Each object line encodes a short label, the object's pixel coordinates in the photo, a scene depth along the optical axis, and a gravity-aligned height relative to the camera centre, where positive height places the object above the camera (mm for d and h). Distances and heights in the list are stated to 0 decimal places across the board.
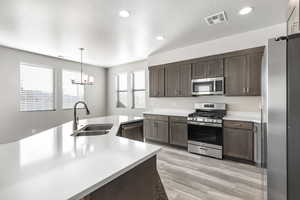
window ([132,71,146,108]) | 5723 +405
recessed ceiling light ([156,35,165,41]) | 3482 +1510
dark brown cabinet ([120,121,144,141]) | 2631 -605
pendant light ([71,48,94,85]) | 3637 +474
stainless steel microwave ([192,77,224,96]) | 3418 +320
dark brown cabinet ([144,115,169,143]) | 4059 -826
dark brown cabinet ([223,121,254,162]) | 2812 -832
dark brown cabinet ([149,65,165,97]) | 4484 +578
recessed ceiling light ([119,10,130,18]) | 2428 +1464
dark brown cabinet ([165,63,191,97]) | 3980 +553
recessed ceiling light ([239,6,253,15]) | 2387 +1487
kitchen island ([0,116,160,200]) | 699 -421
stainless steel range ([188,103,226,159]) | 3174 -714
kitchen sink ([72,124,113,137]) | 2127 -476
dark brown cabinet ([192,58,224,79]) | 3458 +759
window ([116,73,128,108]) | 6285 +417
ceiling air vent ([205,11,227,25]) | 2535 +1476
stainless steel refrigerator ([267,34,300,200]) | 935 -128
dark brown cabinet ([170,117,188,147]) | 3695 -823
